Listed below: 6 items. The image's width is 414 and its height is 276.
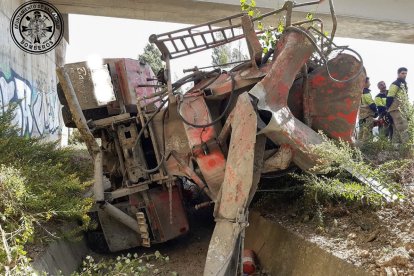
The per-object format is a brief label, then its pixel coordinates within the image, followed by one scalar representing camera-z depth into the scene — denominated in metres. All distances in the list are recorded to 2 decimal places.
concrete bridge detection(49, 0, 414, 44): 11.88
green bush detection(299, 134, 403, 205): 3.55
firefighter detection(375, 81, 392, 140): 8.22
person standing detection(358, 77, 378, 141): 8.54
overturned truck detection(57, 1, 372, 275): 3.59
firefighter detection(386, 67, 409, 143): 7.74
